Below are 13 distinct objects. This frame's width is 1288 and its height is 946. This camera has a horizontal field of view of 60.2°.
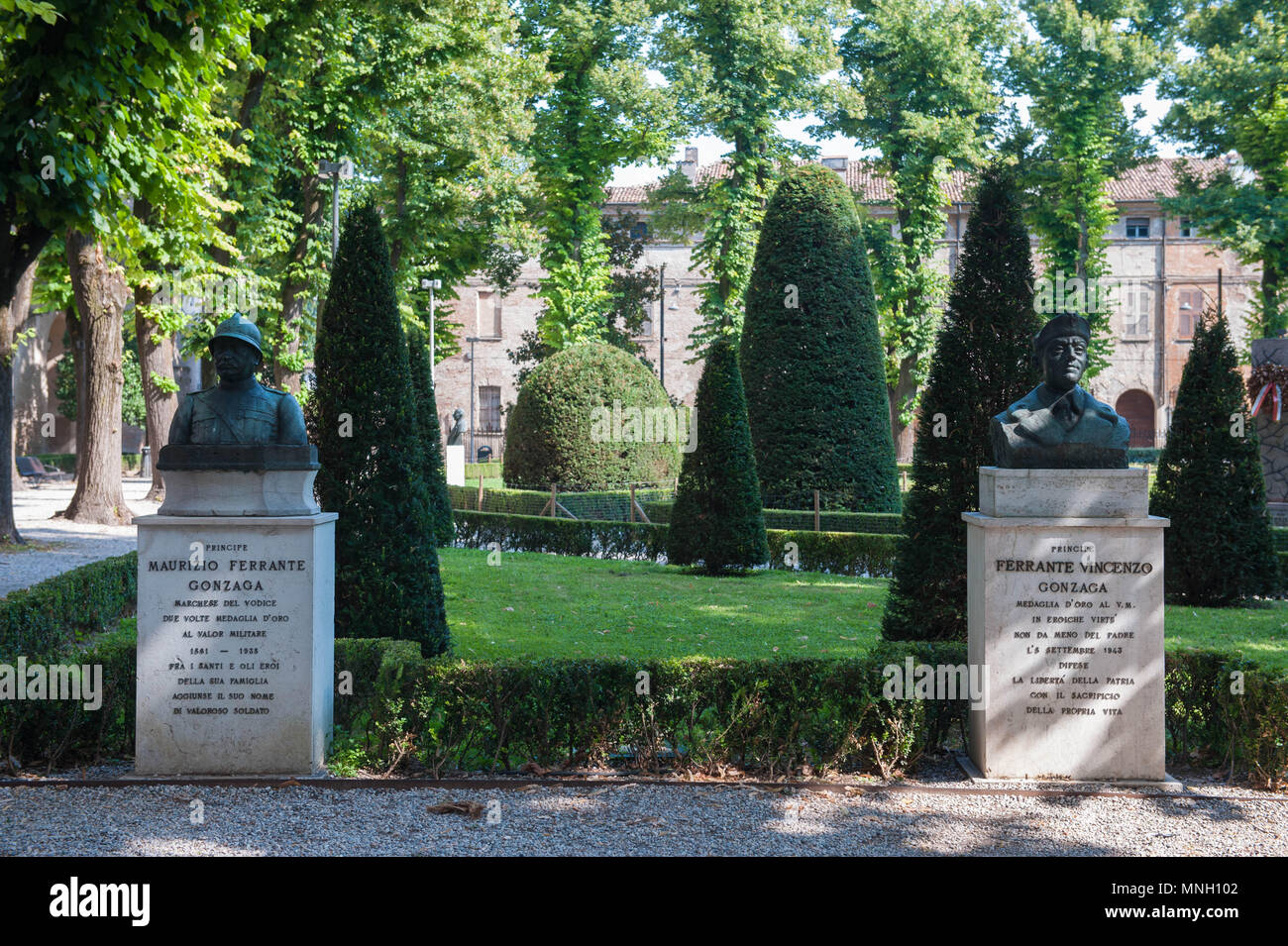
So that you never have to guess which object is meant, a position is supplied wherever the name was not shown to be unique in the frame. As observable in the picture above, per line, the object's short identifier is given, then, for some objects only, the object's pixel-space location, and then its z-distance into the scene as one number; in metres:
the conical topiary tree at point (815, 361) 19.08
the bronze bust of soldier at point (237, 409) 6.56
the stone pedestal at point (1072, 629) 6.26
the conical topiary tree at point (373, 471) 8.71
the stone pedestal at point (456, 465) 27.92
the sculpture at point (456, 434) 30.12
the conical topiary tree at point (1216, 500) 13.08
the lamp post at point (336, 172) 21.73
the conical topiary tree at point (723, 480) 15.41
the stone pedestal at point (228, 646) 6.29
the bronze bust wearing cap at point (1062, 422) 6.45
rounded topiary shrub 22.73
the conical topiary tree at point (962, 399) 9.08
